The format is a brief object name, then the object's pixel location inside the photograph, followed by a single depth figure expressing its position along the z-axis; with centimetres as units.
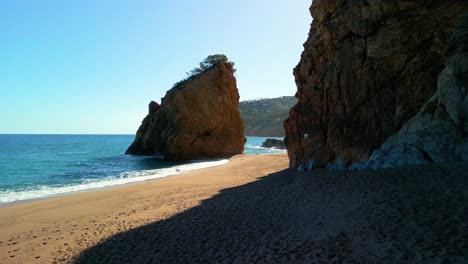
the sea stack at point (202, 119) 4700
